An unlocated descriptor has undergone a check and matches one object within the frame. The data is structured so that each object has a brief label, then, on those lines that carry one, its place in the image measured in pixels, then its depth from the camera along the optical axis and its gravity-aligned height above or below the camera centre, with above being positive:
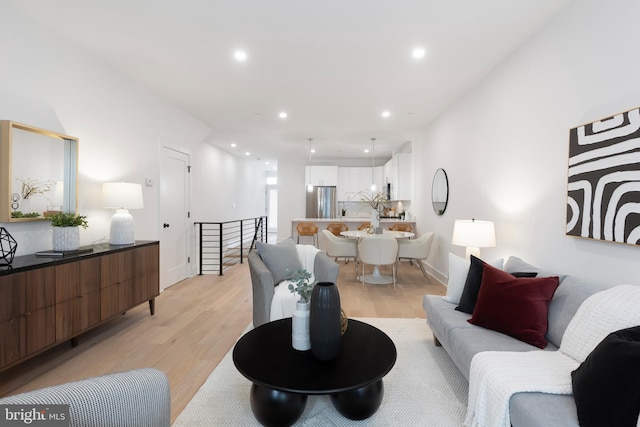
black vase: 1.62 -0.59
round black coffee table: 1.46 -0.81
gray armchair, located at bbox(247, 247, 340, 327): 2.63 -0.63
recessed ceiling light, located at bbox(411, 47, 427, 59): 2.88 +1.52
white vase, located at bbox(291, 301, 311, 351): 1.76 -0.68
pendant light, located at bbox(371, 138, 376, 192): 6.93 +1.54
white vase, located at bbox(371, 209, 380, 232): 5.25 -0.15
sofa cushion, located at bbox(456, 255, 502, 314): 2.33 -0.59
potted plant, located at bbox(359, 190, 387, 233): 5.24 -0.16
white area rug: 1.77 -1.21
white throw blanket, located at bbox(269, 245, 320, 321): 2.70 -0.82
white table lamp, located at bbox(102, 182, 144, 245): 3.09 +0.04
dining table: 4.84 -0.44
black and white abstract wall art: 1.74 +0.20
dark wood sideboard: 1.97 -0.68
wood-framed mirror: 2.33 +0.31
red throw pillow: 1.88 -0.61
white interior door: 4.47 -0.13
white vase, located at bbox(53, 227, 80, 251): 2.56 -0.25
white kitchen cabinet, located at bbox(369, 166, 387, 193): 8.78 +0.97
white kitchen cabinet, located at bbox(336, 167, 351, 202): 8.88 +0.80
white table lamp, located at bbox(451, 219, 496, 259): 3.01 -0.23
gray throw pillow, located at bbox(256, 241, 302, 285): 3.12 -0.51
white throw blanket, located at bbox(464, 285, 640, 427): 1.39 -0.77
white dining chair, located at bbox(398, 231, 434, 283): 4.92 -0.60
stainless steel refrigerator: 8.84 +0.24
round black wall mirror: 4.78 +0.32
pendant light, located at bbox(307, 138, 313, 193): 8.90 +0.63
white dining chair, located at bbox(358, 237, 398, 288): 4.52 -0.58
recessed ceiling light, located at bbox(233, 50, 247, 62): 2.96 +1.52
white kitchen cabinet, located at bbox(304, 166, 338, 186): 8.67 +1.00
